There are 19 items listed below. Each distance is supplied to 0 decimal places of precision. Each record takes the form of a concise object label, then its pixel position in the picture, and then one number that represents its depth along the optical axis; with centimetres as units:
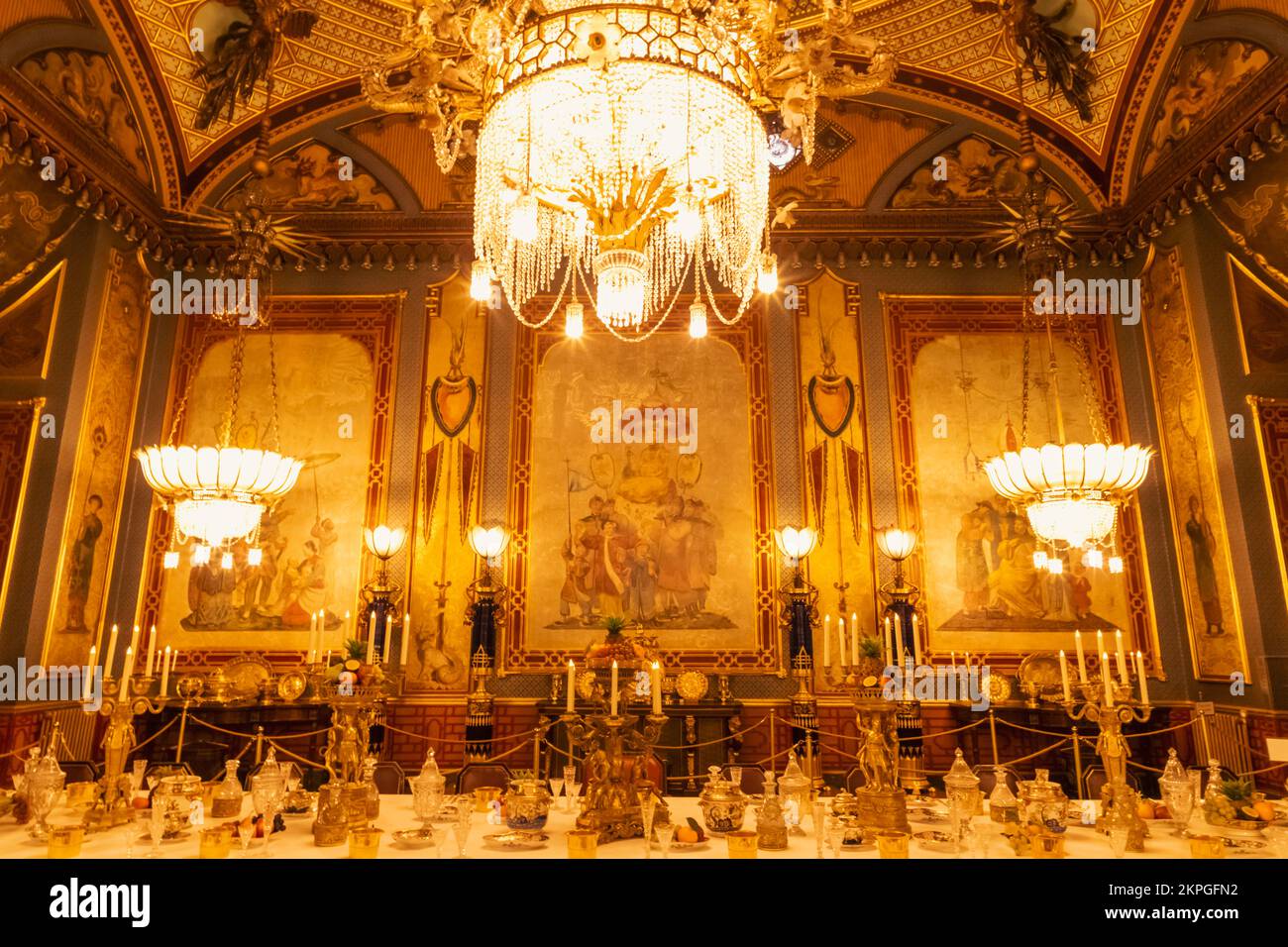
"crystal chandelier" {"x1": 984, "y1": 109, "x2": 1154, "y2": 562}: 597
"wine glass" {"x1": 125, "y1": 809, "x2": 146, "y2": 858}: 335
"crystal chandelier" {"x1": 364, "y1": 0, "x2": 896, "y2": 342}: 486
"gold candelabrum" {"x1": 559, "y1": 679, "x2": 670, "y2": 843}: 356
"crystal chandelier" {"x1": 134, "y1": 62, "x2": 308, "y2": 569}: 596
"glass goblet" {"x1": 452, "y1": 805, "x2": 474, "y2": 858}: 323
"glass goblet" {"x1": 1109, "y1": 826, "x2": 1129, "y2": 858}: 316
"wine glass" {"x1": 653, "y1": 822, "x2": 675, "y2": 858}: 325
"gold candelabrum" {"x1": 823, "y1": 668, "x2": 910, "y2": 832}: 362
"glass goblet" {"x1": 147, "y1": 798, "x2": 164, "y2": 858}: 321
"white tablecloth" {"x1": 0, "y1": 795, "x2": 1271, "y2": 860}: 329
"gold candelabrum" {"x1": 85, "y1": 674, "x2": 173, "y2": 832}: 390
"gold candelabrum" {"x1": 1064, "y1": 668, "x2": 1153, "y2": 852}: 347
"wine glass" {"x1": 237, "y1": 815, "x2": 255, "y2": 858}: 331
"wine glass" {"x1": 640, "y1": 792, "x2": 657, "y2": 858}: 331
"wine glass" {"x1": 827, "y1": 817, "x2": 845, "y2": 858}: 325
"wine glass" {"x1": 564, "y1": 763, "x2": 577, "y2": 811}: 439
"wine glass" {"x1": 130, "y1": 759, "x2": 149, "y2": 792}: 423
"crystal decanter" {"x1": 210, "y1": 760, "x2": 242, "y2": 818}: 404
